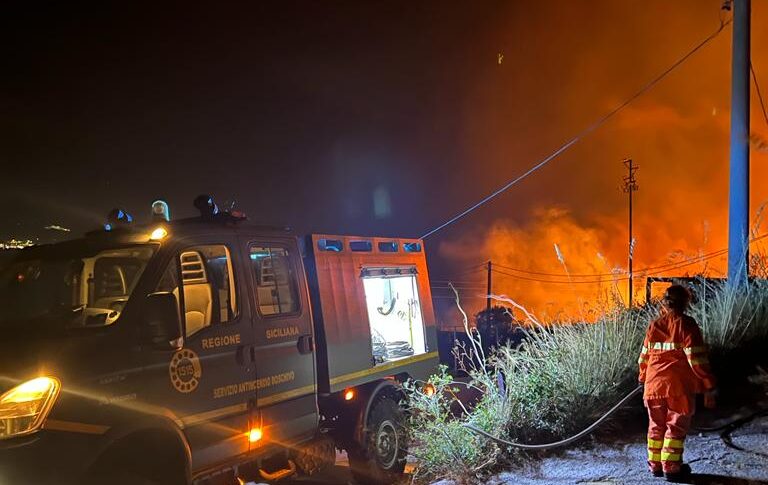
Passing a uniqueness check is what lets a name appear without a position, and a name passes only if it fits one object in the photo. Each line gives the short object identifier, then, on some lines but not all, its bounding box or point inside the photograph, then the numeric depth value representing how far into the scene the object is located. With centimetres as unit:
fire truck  328
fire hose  500
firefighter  430
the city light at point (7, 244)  627
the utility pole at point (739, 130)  884
